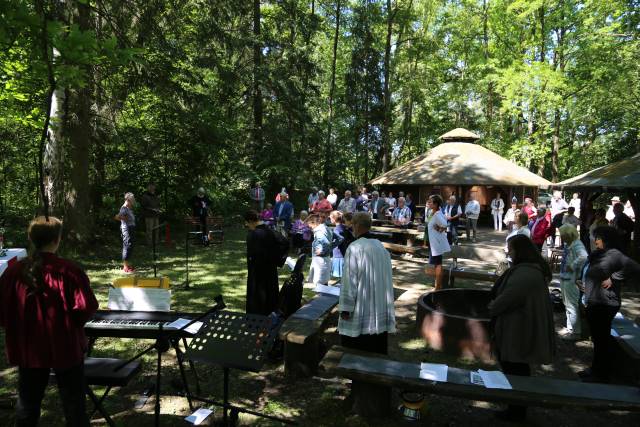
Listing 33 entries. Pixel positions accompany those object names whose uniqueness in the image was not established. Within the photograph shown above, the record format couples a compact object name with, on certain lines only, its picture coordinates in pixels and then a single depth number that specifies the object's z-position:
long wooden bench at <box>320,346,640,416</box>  3.43
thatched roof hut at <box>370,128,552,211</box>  19.86
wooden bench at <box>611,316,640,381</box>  4.84
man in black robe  5.45
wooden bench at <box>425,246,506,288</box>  8.44
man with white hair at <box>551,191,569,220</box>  14.36
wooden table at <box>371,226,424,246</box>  14.02
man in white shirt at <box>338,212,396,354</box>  4.08
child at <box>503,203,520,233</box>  14.29
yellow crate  4.74
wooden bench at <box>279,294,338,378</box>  4.85
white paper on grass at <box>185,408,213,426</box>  3.94
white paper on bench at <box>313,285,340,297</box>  6.68
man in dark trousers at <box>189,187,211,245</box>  14.37
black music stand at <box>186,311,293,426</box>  3.35
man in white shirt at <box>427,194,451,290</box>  8.05
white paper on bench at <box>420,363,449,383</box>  3.71
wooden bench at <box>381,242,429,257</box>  12.57
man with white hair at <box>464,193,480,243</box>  16.00
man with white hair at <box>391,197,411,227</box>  15.34
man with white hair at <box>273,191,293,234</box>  13.91
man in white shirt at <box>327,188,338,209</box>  17.84
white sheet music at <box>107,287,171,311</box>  4.46
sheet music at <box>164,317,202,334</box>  3.92
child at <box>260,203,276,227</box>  13.49
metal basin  5.74
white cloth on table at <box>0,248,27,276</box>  5.89
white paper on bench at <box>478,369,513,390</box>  3.63
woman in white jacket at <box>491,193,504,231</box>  19.31
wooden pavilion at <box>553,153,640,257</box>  10.16
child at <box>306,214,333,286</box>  7.73
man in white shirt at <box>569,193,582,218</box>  16.12
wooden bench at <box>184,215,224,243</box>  14.35
